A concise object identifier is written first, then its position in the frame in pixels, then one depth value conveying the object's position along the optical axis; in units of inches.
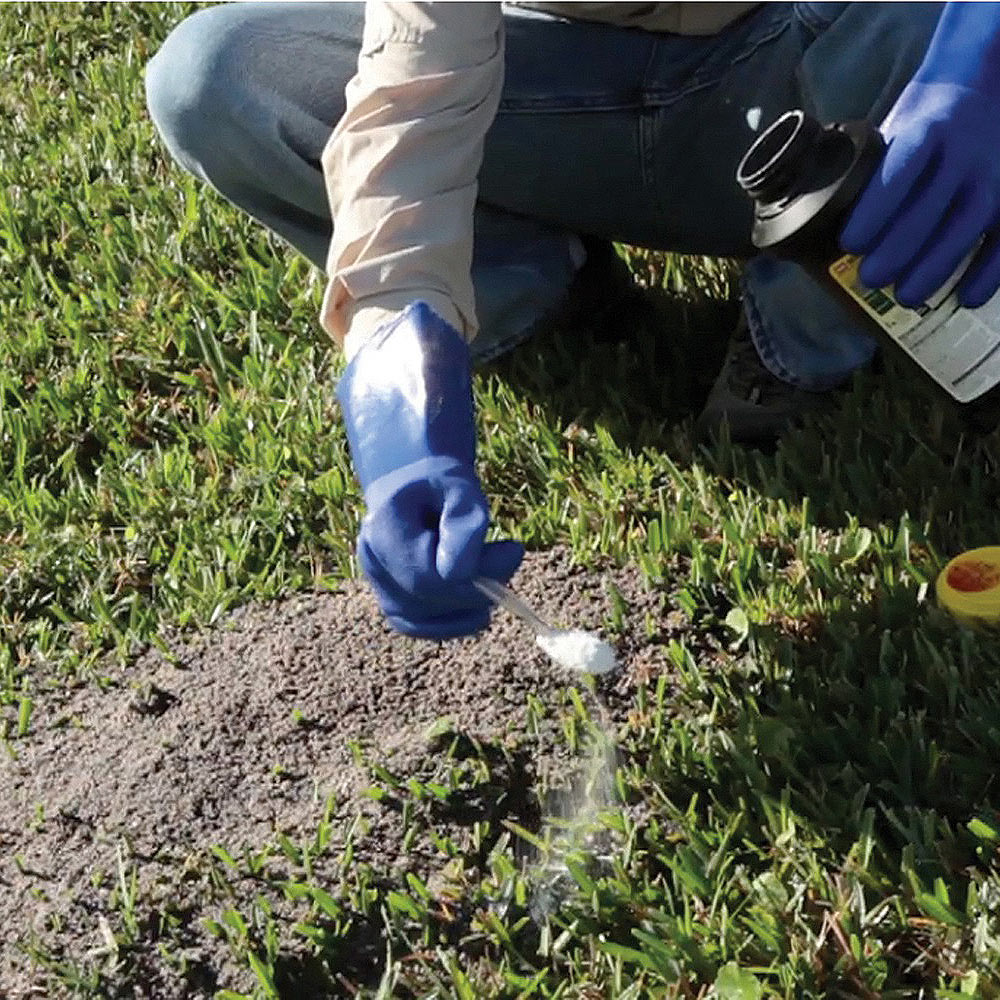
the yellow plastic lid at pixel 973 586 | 84.2
